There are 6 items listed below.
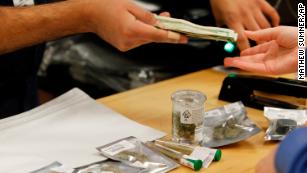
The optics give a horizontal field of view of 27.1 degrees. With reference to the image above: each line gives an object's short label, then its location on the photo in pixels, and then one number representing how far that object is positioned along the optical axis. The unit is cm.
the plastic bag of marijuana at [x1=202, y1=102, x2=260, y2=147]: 99
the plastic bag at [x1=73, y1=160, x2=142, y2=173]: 90
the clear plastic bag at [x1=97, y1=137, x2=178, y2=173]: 91
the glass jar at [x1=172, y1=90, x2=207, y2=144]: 96
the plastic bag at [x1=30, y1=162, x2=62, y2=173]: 90
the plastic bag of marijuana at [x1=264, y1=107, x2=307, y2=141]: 100
